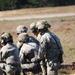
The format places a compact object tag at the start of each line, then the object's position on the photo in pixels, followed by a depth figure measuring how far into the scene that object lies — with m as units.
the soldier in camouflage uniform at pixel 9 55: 11.16
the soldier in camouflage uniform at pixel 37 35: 11.51
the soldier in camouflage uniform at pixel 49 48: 10.62
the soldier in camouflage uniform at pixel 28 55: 12.11
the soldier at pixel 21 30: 12.75
